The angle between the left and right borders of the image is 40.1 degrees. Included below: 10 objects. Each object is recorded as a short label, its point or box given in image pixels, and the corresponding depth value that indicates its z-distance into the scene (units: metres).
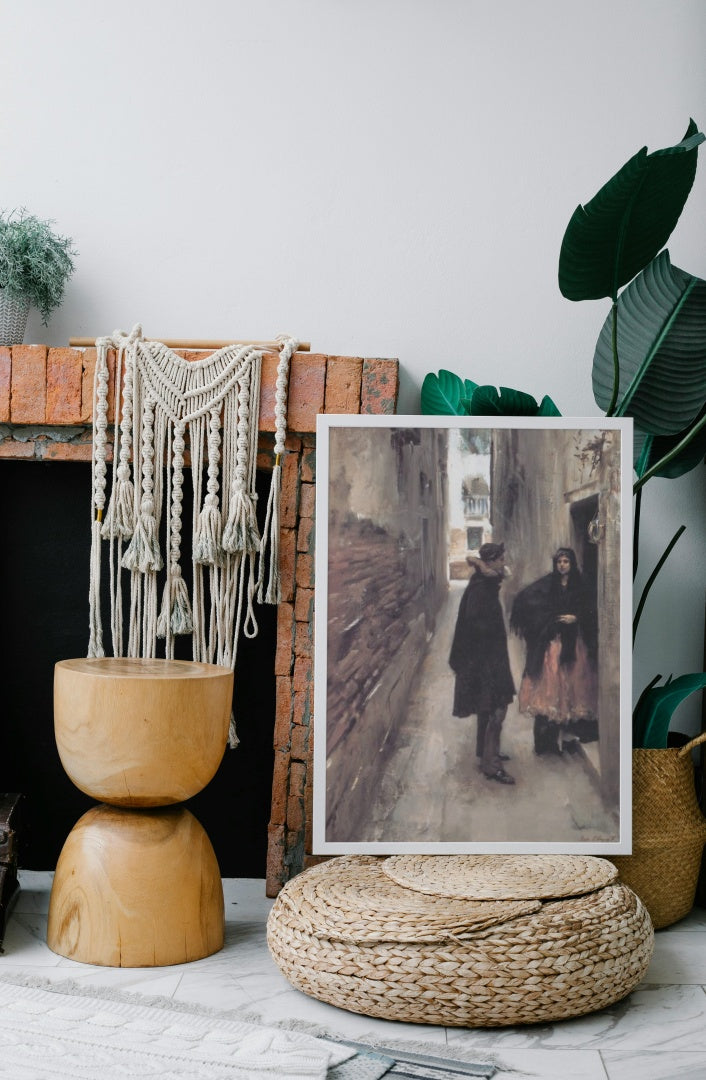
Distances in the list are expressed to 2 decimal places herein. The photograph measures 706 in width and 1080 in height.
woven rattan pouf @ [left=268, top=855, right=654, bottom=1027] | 1.56
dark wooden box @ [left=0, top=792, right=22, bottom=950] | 1.90
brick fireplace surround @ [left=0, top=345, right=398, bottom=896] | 2.18
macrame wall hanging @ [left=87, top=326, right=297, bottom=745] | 2.16
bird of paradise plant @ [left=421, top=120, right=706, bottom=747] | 1.96
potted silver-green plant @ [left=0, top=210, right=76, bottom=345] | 2.19
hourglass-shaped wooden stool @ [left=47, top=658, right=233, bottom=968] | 1.78
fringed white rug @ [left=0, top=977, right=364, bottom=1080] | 1.40
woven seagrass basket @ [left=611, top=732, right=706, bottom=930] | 2.06
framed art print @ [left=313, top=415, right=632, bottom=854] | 1.99
